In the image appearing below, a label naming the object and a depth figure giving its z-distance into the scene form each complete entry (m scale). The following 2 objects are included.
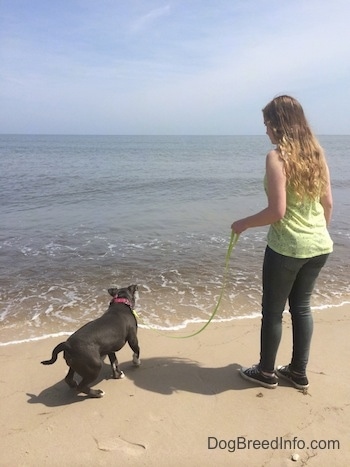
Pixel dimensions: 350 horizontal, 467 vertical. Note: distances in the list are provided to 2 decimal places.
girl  2.86
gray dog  3.29
